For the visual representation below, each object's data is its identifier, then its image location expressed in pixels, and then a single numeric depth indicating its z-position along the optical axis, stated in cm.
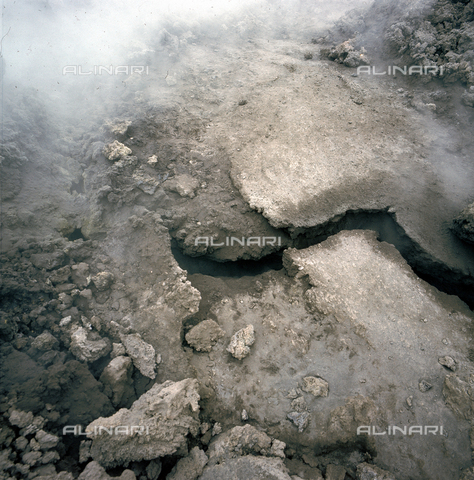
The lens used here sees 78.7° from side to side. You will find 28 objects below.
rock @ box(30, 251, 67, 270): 336
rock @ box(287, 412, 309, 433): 297
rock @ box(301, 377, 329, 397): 309
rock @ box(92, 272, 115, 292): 346
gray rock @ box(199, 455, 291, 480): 253
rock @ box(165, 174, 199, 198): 429
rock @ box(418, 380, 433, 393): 312
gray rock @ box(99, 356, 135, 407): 290
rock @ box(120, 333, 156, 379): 307
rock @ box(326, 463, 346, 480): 279
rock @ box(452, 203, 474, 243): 370
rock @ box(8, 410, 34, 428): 240
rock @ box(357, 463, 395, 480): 275
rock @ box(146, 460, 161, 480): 256
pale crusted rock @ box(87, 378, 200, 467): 253
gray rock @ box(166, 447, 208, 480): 261
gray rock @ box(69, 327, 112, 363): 298
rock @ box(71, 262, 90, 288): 347
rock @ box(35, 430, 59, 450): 241
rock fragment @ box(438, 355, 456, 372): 320
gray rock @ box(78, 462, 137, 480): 237
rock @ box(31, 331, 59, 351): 288
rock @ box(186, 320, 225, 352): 335
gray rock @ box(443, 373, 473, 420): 301
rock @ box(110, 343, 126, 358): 310
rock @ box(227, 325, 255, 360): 330
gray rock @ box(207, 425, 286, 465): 272
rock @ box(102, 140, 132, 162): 434
